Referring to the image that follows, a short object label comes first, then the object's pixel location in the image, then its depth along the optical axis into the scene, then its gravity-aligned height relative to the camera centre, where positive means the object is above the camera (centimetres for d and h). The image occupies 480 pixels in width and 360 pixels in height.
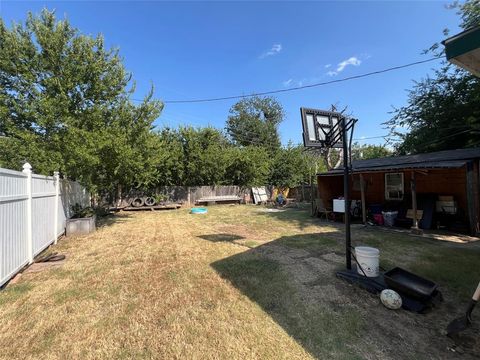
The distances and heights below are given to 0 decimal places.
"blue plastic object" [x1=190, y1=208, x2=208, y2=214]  1419 -141
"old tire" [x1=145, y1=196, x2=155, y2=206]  1633 -92
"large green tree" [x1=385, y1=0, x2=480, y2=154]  1250 +369
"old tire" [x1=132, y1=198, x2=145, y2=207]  1619 -96
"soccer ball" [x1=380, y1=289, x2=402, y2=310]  324 -148
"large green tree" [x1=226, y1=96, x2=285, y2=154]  3600 +882
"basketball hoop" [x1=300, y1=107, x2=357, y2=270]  489 +108
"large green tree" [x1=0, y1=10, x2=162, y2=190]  759 +275
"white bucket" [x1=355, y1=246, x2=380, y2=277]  394 -118
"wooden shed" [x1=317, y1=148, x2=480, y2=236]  784 -29
